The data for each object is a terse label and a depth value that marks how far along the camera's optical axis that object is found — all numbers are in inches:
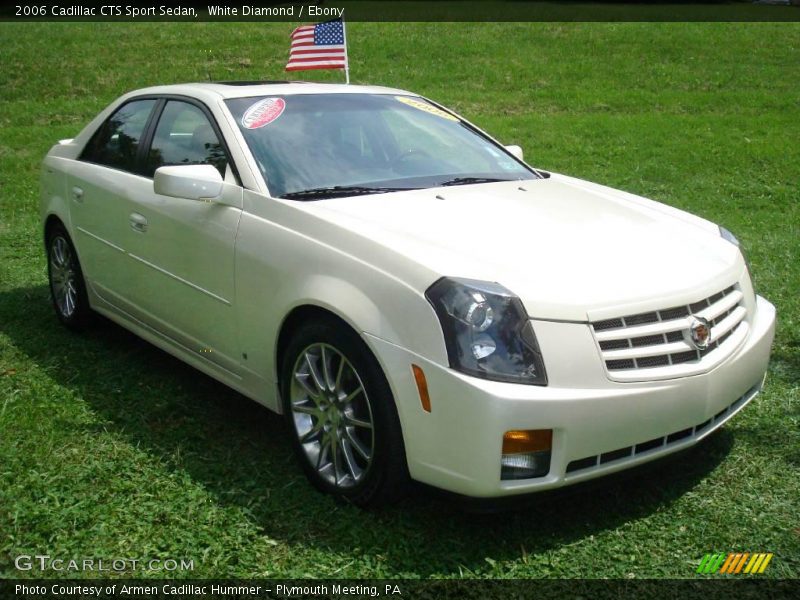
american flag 400.2
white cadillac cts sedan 124.3
